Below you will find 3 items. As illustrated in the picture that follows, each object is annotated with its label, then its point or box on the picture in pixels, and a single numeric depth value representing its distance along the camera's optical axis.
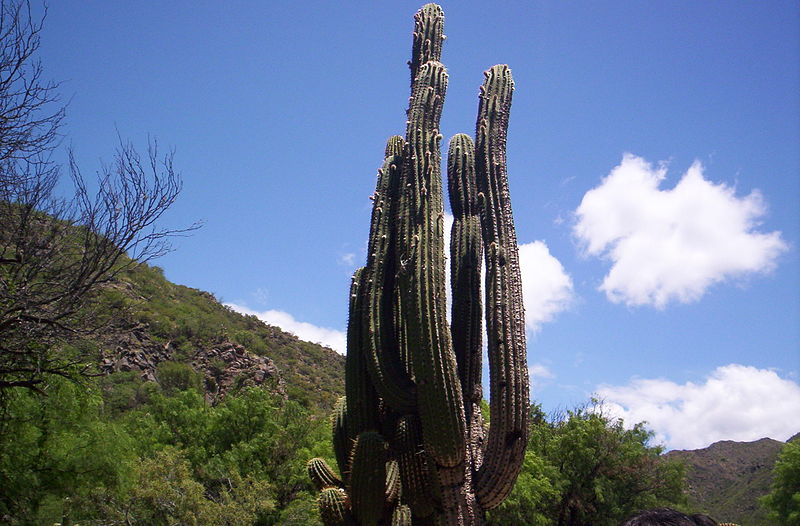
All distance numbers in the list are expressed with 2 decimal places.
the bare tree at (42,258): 7.24
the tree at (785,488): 20.30
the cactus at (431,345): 7.51
